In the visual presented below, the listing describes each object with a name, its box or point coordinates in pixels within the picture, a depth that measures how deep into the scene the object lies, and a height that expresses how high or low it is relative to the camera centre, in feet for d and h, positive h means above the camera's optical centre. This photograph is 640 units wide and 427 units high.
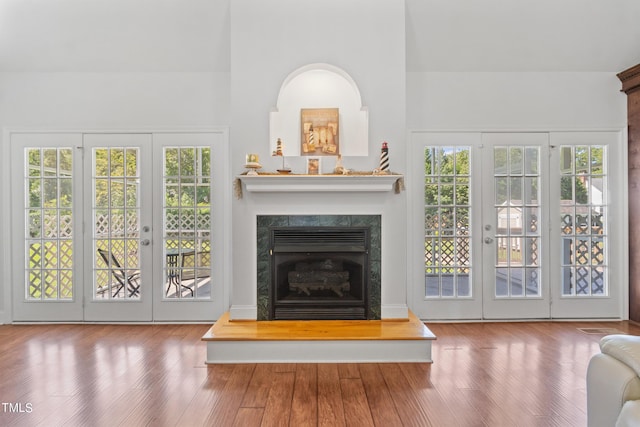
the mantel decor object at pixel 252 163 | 10.18 +1.53
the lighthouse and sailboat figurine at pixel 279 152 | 10.52 +1.94
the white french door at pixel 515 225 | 13.17 -0.41
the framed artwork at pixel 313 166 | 10.77 +1.52
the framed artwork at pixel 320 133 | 11.39 +2.71
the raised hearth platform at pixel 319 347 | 9.44 -3.67
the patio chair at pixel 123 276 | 13.16 -2.35
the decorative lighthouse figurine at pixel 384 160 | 10.35 +1.64
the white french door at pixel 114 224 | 13.06 -0.35
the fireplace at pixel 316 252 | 10.78 -1.19
